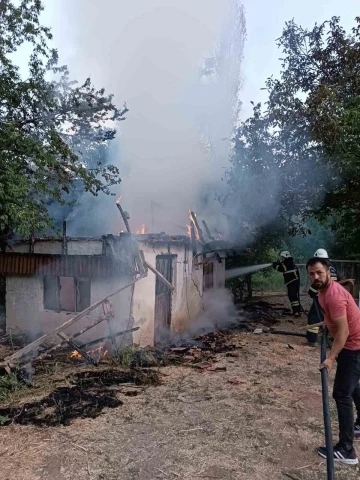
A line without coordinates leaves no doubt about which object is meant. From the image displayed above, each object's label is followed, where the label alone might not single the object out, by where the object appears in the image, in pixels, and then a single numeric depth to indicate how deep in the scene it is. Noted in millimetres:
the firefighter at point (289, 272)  12148
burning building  8242
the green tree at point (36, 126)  7445
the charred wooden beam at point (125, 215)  8195
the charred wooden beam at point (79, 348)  6215
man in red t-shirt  3763
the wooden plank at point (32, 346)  5836
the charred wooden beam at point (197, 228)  12070
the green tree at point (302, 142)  10117
